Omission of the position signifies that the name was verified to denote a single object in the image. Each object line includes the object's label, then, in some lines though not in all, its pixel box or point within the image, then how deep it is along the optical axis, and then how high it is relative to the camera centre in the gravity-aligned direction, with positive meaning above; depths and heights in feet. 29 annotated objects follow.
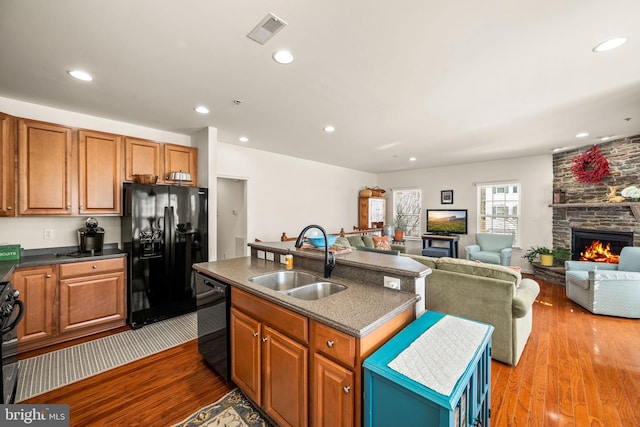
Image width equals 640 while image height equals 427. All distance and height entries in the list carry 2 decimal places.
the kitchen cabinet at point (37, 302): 8.43 -3.00
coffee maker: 10.09 -0.98
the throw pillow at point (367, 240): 20.42 -2.23
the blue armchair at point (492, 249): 17.92 -2.66
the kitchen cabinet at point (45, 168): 8.92 +1.59
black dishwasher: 6.88 -3.05
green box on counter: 8.76 -1.34
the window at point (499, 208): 19.53 +0.30
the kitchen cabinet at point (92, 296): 9.17 -3.08
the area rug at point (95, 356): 7.21 -4.63
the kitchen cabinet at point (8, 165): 8.44 +1.57
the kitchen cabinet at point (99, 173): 10.00 +1.56
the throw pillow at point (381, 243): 19.85 -2.35
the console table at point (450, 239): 20.81 -2.20
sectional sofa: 7.95 -2.76
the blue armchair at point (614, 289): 11.10 -3.36
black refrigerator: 10.28 -1.37
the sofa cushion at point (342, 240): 16.62 -1.83
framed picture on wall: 22.41 +1.31
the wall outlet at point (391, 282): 5.71 -1.56
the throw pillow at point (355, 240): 19.21 -2.11
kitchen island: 4.20 -2.27
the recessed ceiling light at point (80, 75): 7.36 +3.95
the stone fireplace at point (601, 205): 14.07 +0.41
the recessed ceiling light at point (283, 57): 6.45 +3.95
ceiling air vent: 5.35 +3.94
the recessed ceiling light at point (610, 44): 5.92 +3.91
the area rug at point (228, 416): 5.85 -4.71
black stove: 5.40 -2.82
